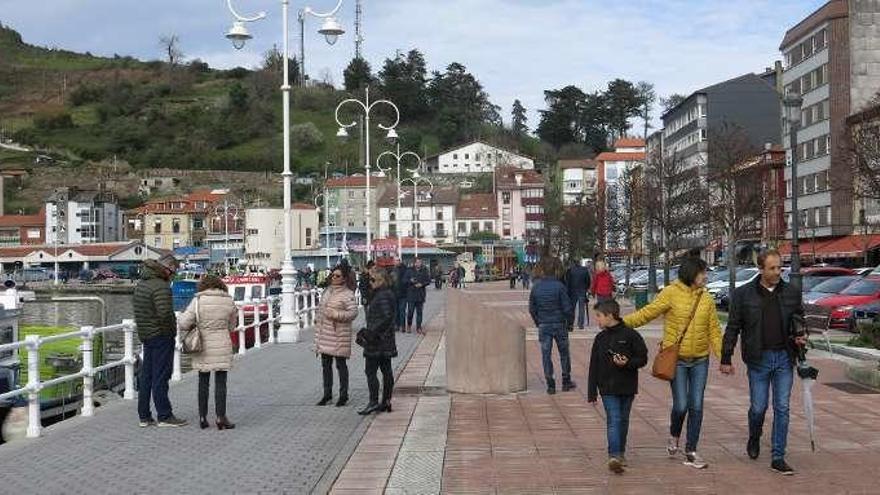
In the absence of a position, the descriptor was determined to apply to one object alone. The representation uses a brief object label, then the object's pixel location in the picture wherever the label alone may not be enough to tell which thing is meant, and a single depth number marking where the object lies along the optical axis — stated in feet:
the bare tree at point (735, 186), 149.48
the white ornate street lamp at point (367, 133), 127.44
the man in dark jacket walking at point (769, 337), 28.50
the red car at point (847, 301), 86.79
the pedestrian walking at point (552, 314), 47.96
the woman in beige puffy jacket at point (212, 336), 37.19
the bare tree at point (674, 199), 169.58
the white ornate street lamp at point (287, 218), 82.64
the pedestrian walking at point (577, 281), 83.61
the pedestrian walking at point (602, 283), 78.79
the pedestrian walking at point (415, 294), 93.09
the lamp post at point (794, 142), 84.17
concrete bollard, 46.57
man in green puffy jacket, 37.68
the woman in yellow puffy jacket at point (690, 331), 29.25
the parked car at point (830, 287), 94.38
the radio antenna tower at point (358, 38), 449.89
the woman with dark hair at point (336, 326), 42.68
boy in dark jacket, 28.76
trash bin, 112.68
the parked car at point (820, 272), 119.75
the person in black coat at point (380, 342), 41.29
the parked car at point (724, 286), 122.83
